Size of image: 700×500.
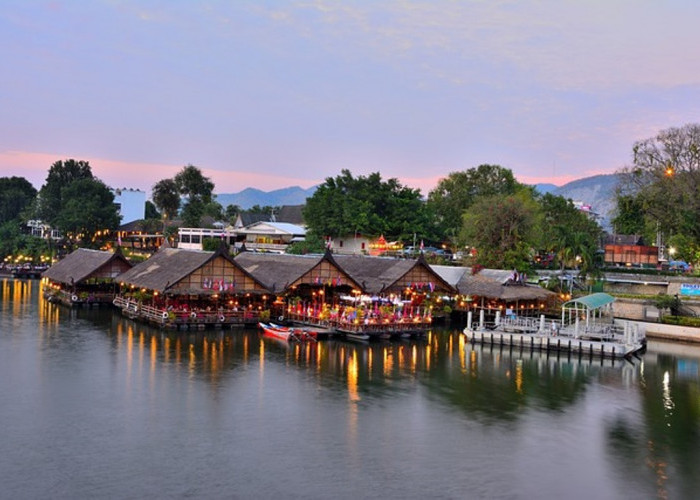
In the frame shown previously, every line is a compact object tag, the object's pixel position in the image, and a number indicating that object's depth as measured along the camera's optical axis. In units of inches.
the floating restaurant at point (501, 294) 2185.0
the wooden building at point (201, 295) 1931.6
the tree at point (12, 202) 4756.4
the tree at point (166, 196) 4608.8
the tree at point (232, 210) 5604.3
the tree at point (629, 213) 2800.2
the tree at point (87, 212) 3747.5
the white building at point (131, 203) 5017.2
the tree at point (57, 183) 4025.6
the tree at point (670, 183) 2586.1
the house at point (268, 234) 3956.7
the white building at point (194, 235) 3853.3
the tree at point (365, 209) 3420.3
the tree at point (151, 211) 5580.7
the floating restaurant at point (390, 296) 1878.7
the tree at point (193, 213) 4399.6
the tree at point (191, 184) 4680.1
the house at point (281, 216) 4867.9
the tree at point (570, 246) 2496.3
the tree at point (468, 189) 3826.3
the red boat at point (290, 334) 1803.6
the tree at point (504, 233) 2564.0
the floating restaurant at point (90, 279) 2426.2
